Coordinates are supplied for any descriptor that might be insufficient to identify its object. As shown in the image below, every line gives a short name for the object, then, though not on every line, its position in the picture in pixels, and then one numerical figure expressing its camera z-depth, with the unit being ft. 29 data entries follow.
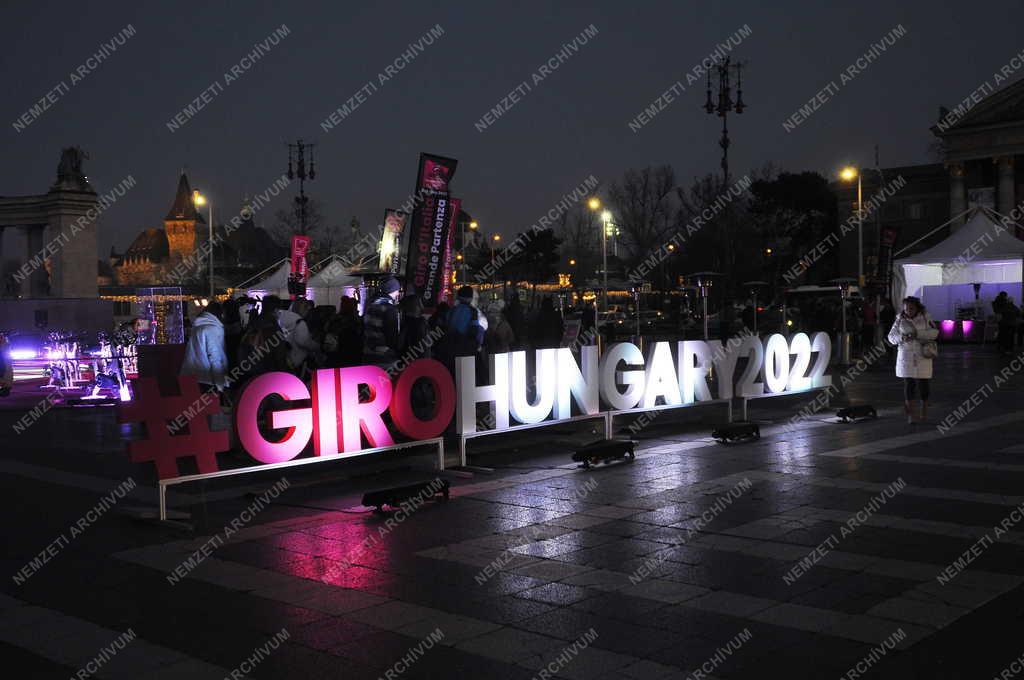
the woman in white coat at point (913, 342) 46.03
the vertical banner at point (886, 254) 110.22
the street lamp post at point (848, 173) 124.77
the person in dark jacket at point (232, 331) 46.55
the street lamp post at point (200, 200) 122.87
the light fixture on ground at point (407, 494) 29.35
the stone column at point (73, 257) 157.48
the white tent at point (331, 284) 121.49
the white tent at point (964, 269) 116.67
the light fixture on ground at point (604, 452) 36.90
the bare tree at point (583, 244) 239.50
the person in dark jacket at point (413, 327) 41.55
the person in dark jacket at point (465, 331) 41.93
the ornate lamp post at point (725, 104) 138.10
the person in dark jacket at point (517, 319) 86.91
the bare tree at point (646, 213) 196.54
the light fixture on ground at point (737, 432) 42.83
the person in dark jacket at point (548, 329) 80.47
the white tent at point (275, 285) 122.62
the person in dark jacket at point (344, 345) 41.34
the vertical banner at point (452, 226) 50.14
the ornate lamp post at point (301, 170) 164.86
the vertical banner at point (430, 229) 48.16
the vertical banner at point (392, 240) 88.89
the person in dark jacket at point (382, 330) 43.42
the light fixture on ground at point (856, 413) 48.55
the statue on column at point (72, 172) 164.04
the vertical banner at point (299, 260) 109.62
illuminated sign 31.99
